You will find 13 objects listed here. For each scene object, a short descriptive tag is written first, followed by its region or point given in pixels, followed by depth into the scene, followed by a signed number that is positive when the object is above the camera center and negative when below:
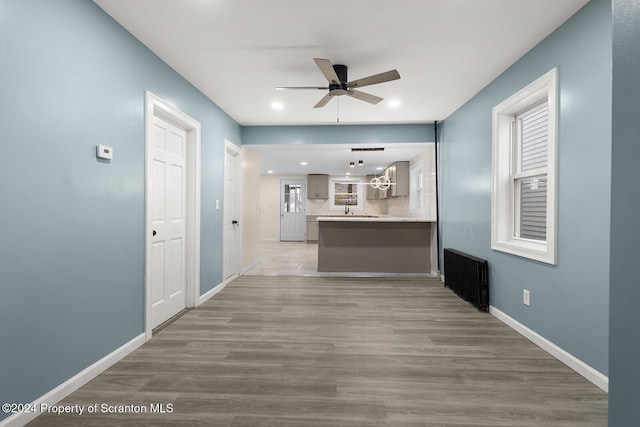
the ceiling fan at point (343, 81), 2.59 +1.19
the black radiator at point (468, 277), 3.46 -0.79
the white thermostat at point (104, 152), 2.09 +0.41
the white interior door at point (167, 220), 2.93 -0.09
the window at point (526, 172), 2.45 +0.39
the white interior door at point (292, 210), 10.77 +0.06
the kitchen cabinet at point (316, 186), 10.22 +0.85
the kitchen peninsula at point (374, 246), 5.30 -0.58
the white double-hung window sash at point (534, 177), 2.84 +0.34
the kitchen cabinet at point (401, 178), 7.40 +0.82
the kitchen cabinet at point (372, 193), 10.03 +0.64
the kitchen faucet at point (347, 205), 9.73 +0.23
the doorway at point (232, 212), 4.57 -0.01
